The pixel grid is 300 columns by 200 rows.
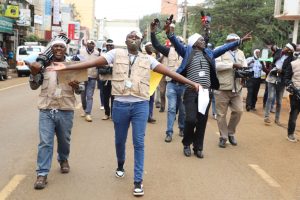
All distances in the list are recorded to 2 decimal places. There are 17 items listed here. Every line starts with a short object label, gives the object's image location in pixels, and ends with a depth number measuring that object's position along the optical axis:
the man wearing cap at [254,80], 11.91
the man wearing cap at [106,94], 8.84
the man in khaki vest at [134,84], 4.37
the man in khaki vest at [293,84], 7.34
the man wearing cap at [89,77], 8.83
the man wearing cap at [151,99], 8.83
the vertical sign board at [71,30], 51.68
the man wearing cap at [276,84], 9.04
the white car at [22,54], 22.54
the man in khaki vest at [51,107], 4.48
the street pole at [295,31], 16.34
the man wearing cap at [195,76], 5.80
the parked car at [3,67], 18.79
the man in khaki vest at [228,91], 6.75
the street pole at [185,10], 33.53
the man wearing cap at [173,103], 7.03
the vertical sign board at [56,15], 44.74
